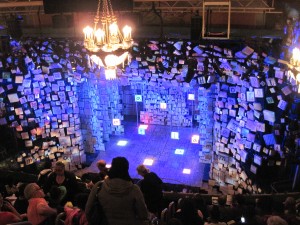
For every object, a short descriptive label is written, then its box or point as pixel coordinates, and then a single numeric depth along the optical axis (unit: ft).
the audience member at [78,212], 14.40
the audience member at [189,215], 15.03
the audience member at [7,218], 14.56
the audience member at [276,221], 14.78
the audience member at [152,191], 18.71
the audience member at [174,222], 13.92
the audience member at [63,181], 19.44
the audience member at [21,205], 17.94
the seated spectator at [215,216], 16.87
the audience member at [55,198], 17.06
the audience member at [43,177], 20.98
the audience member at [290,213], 16.60
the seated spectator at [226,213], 20.54
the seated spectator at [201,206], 18.84
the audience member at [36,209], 15.87
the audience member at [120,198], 12.35
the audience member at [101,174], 21.54
